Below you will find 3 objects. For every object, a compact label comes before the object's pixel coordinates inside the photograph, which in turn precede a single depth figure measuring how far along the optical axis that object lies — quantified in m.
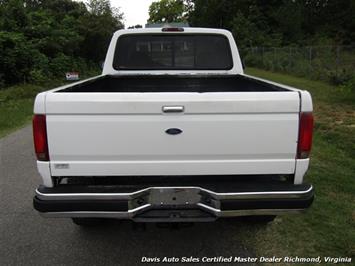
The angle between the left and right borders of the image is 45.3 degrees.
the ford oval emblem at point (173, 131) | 3.13
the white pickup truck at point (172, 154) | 3.07
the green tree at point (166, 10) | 86.81
